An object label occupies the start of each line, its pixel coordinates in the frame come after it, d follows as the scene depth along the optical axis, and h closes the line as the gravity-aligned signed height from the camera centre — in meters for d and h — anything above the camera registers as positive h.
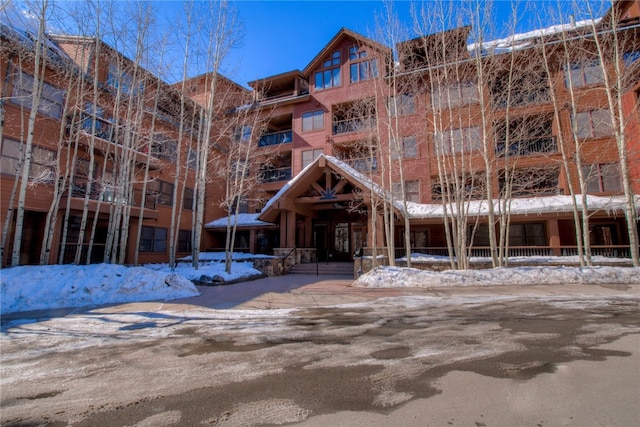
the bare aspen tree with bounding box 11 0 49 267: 9.41 +3.80
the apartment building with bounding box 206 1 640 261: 13.17 +5.42
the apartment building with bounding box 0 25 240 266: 11.95 +5.09
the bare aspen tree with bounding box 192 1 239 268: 13.71 +4.70
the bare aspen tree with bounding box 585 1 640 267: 10.96 +6.07
